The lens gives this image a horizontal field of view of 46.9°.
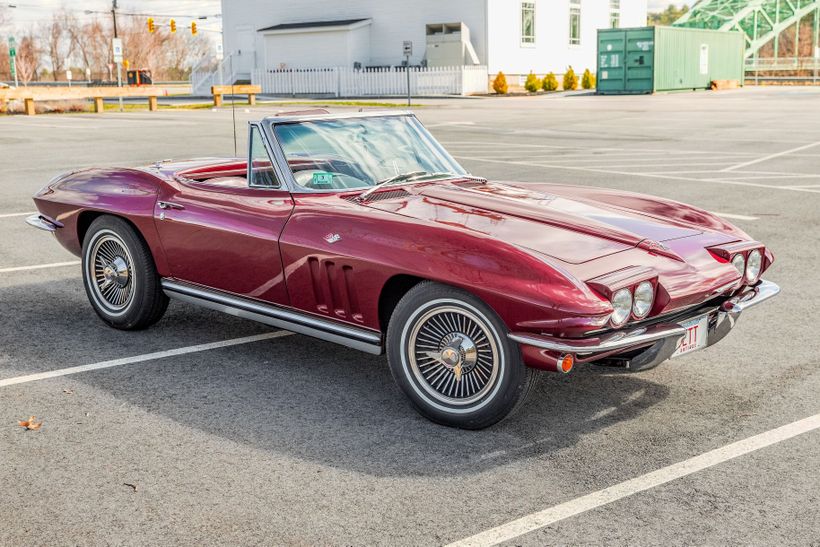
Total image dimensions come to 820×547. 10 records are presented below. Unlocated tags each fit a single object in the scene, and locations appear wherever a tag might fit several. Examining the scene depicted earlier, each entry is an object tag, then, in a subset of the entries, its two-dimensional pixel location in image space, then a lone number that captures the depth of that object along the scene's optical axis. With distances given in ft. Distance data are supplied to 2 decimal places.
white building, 164.25
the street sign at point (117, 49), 131.13
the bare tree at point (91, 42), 337.93
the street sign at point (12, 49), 175.63
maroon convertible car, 13.14
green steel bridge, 232.12
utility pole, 131.13
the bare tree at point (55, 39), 353.65
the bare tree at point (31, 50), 295.28
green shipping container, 155.94
